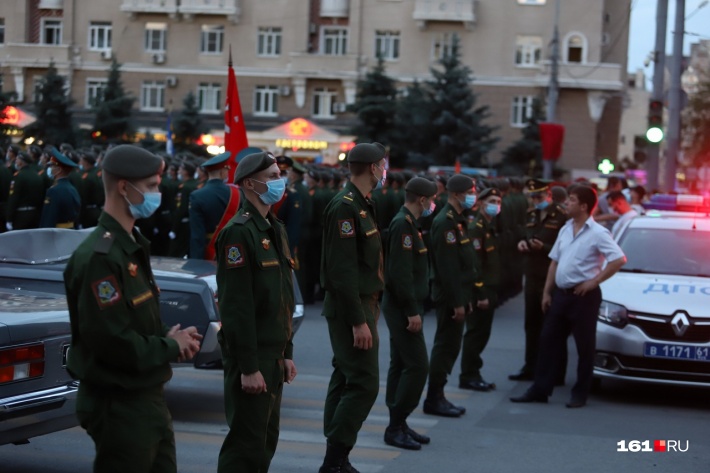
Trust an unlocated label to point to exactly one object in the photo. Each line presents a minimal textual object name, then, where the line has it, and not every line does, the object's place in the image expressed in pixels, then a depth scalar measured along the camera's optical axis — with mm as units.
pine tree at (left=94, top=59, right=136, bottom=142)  40469
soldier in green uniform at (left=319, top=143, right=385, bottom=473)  7176
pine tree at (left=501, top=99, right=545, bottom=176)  46844
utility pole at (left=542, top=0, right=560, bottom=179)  38375
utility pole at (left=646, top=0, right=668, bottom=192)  23828
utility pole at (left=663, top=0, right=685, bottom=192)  25281
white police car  10391
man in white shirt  10383
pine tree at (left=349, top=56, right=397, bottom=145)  44094
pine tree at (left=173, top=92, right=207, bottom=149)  42719
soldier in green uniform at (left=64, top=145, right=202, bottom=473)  4559
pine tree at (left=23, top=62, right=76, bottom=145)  40094
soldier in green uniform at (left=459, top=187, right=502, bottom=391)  11312
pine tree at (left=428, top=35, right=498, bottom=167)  43375
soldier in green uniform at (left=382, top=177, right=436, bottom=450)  8398
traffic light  22547
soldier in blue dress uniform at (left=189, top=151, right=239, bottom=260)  12102
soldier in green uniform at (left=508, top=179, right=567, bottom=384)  12164
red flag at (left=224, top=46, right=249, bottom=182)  12656
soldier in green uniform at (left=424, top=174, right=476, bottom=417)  9781
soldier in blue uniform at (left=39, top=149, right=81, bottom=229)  13586
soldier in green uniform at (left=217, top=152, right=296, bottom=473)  5777
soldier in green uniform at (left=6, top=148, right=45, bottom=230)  15102
